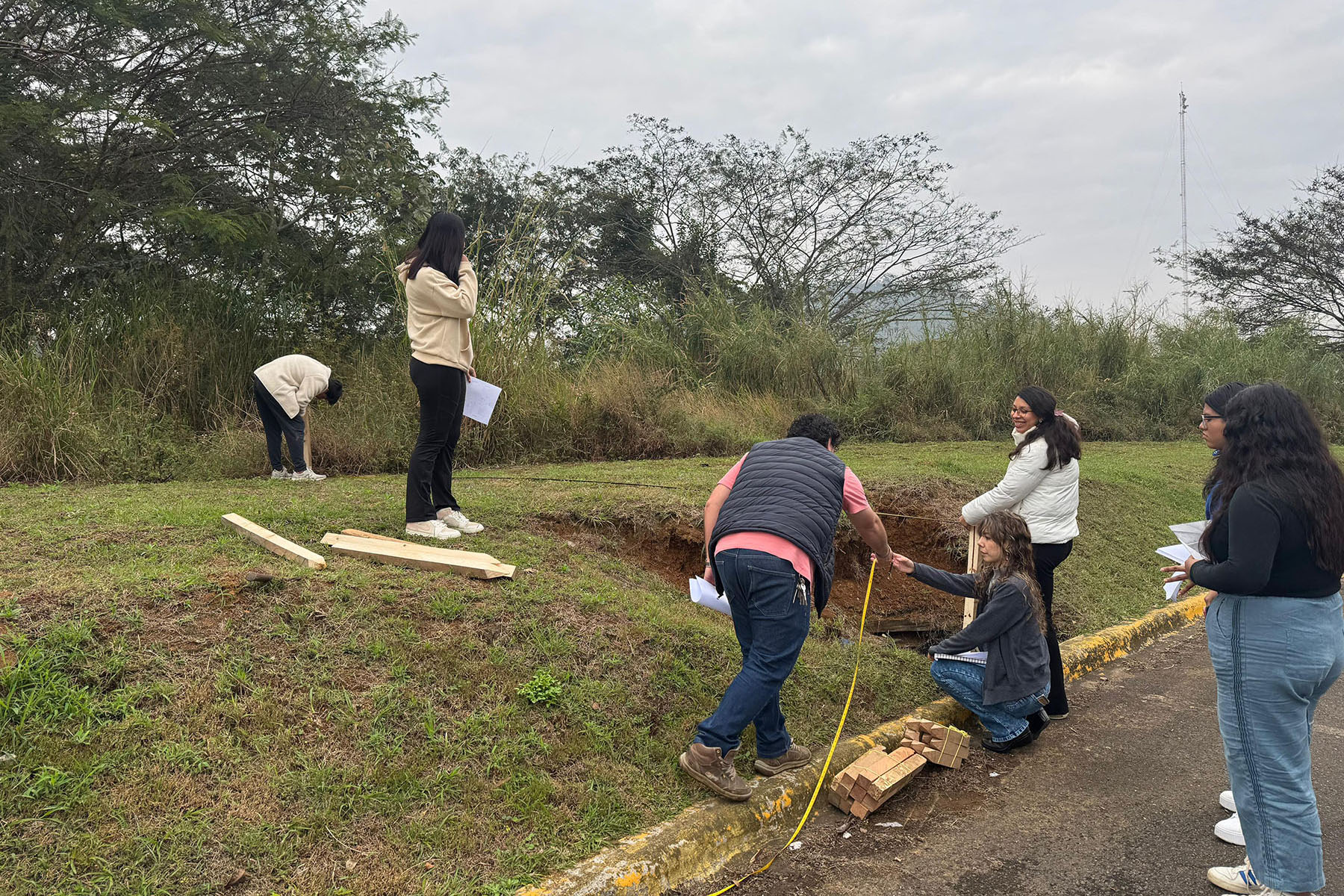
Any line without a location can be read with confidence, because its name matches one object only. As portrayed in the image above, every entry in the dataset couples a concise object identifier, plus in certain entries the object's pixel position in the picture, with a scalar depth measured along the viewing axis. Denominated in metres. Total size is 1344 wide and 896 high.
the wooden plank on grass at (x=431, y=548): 5.06
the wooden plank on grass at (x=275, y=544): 4.82
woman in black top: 3.01
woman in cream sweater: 5.62
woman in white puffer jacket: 5.07
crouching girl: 4.71
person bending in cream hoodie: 8.77
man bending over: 3.79
